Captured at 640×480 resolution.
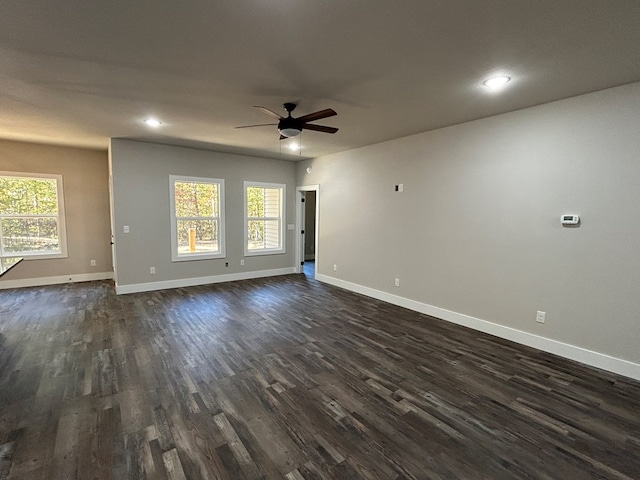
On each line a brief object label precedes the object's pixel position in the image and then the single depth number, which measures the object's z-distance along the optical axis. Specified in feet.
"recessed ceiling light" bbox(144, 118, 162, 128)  13.18
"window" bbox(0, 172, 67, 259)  18.10
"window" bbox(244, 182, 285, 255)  22.16
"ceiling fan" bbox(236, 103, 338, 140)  10.17
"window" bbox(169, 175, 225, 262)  19.21
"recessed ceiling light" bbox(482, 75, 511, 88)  8.67
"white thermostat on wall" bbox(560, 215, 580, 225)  10.12
